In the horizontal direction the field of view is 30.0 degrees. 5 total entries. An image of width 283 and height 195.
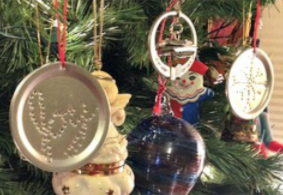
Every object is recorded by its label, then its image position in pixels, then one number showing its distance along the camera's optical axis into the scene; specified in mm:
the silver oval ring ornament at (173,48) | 479
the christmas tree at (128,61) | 474
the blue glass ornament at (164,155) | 492
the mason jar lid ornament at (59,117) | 388
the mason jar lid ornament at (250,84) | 554
